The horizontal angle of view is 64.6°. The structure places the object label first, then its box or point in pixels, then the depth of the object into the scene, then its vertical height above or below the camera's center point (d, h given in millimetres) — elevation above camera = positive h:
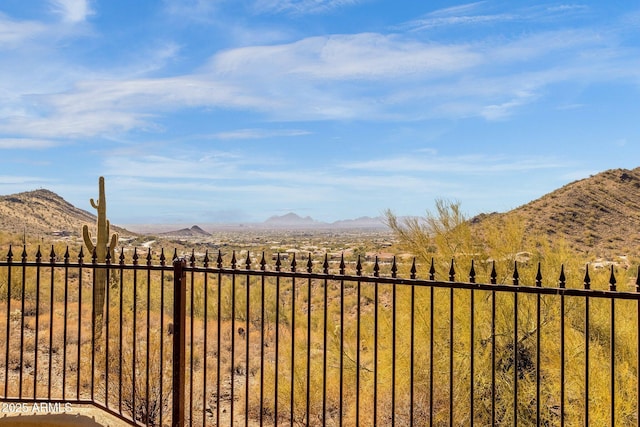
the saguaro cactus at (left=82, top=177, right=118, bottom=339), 11273 -302
